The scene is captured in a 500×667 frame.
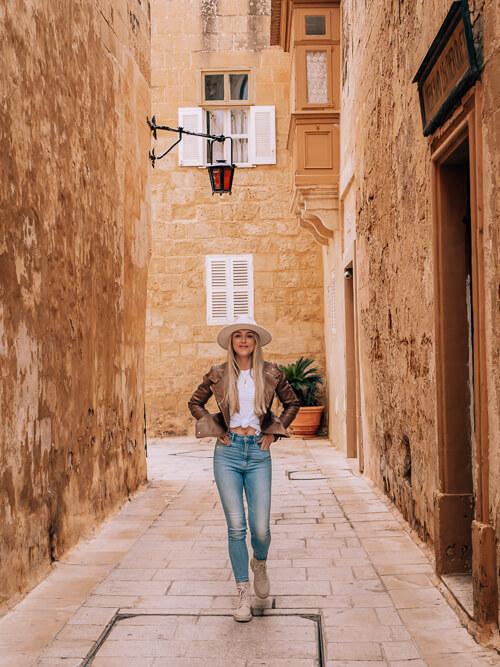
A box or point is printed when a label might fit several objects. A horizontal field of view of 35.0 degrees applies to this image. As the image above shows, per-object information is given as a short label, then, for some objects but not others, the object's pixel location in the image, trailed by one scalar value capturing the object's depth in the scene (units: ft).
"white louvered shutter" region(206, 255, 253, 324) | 51.26
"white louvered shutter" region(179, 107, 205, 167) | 51.83
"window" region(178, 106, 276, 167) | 51.65
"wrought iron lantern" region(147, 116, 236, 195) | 38.45
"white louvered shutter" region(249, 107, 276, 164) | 51.65
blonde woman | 14.51
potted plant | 48.55
